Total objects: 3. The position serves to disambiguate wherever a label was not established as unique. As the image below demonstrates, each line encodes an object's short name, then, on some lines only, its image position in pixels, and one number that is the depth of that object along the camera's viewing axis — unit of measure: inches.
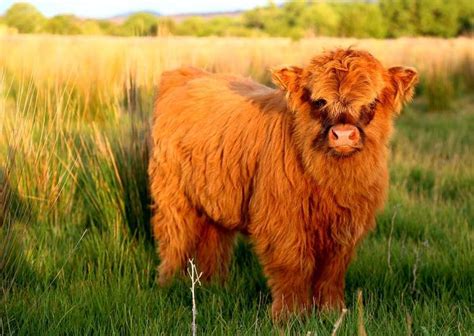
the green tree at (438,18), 1536.7
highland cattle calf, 129.1
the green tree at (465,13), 1573.6
